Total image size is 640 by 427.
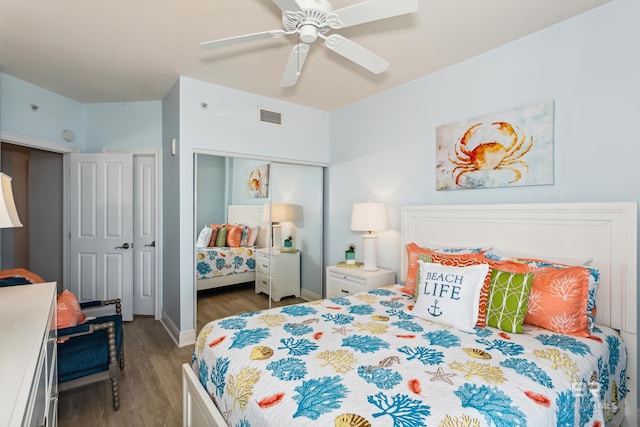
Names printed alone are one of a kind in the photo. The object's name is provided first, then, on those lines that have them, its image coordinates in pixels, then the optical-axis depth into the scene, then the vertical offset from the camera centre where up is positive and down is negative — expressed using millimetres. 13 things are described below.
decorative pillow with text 1809 -489
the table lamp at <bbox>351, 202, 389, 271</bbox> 3268 -99
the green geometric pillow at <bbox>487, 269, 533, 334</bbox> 1754 -494
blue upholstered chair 2004 -925
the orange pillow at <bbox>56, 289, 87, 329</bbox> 2104 -660
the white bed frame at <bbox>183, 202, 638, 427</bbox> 1805 -211
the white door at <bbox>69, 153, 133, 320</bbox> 3742 -182
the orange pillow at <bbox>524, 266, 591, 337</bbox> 1715 -490
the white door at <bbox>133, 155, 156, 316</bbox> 3977 -215
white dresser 792 -451
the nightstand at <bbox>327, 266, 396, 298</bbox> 3138 -683
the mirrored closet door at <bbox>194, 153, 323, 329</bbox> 3299 -242
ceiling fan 1535 +990
